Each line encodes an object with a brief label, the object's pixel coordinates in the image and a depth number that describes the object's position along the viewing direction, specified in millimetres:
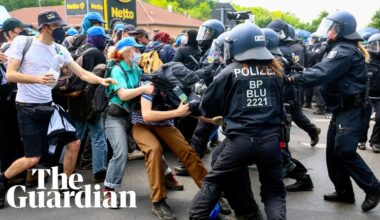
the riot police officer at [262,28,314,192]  5203
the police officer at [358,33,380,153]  7426
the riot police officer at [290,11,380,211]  4512
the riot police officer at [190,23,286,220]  3594
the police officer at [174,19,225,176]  5812
